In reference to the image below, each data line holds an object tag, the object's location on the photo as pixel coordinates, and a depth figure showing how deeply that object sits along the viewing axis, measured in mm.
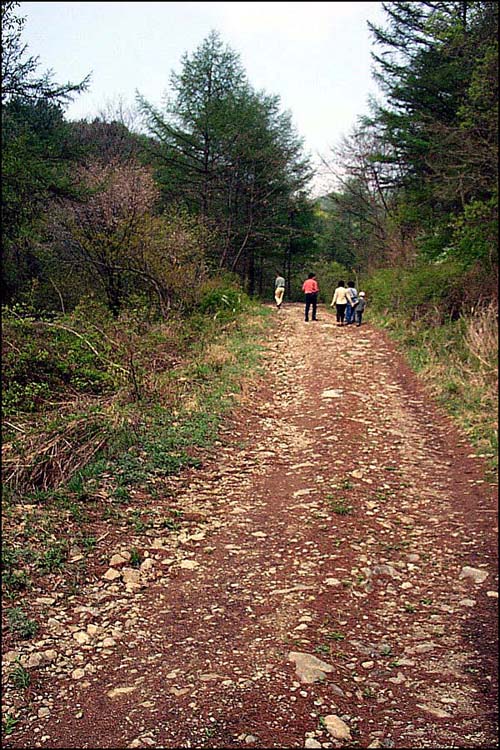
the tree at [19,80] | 11992
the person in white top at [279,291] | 24156
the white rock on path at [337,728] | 3223
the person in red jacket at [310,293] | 19531
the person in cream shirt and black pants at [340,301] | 18656
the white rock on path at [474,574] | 4758
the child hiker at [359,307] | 18703
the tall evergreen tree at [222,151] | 25922
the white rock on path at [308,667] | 3682
